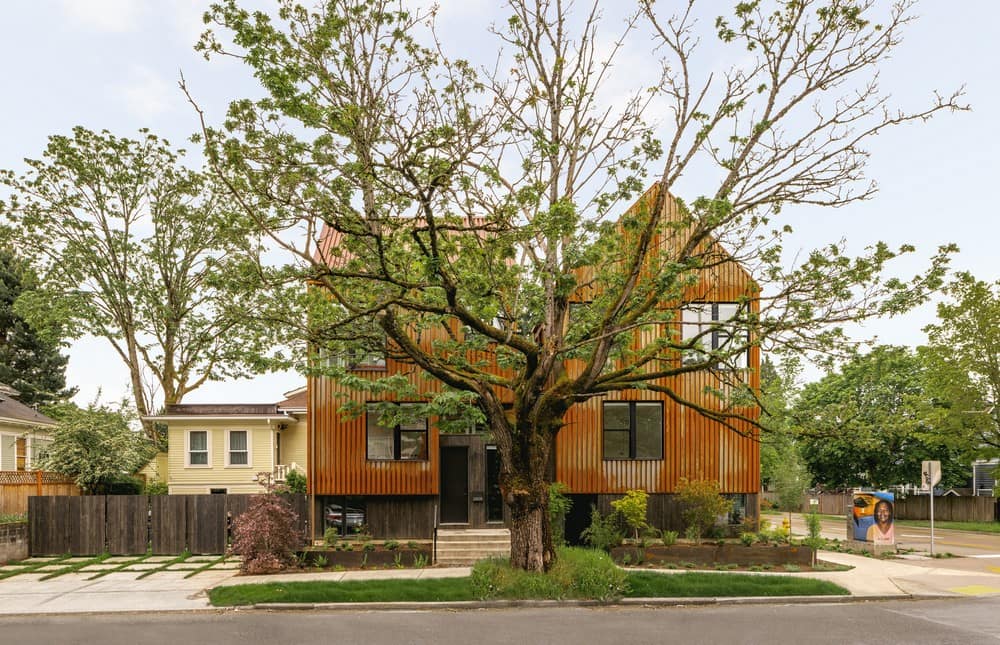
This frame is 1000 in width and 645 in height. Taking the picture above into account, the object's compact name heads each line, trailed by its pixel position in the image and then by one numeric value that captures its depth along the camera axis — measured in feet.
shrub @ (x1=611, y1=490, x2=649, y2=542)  62.23
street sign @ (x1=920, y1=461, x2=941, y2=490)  70.49
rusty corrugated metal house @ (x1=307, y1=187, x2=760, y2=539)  69.51
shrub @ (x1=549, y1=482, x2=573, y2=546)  61.93
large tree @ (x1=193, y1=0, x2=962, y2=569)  40.19
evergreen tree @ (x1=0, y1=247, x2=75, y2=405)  152.46
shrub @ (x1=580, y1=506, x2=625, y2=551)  61.41
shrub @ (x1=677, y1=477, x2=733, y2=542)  63.41
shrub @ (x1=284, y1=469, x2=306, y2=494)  85.41
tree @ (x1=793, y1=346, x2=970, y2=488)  124.77
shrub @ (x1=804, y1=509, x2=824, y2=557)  59.26
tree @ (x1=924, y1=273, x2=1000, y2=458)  116.98
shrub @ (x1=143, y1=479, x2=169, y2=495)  100.17
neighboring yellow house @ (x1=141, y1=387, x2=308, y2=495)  101.30
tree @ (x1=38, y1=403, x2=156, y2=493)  84.58
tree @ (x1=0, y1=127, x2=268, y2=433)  97.50
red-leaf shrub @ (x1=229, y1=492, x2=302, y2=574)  56.90
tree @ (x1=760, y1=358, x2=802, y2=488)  54.03
